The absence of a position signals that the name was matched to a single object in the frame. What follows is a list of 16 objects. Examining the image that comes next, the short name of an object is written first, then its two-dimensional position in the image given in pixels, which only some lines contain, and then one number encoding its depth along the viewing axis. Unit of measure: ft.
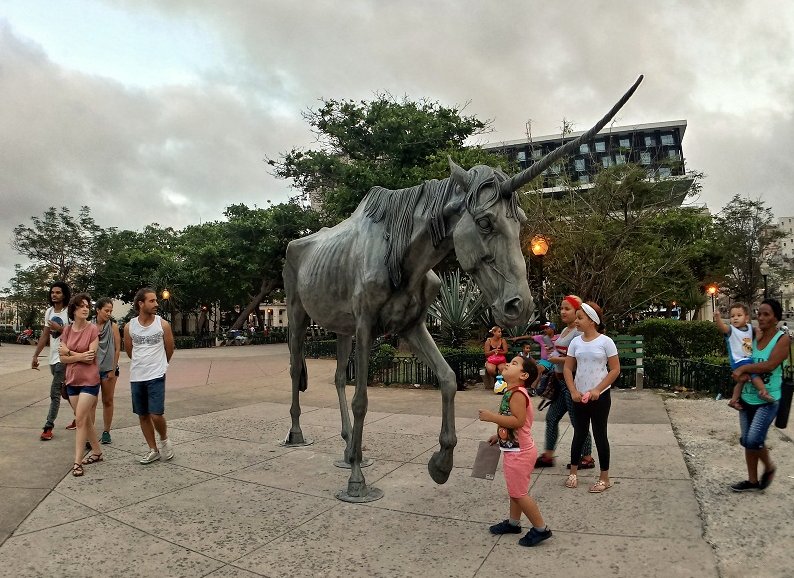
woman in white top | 13.98
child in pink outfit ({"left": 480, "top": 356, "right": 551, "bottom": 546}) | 10.63
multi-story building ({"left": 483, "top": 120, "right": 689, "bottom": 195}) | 227.81
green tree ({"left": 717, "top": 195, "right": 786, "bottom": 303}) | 118.93
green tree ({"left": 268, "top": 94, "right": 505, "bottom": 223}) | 69.26
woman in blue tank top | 13.24
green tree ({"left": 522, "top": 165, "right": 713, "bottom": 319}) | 49.42
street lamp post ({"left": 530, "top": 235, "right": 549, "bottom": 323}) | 37.99
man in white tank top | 16.92
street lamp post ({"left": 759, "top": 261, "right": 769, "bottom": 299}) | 119.38
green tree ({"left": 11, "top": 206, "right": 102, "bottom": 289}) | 115.55
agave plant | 43.68
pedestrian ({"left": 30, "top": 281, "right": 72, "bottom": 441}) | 20.79
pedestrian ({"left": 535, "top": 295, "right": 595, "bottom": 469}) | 16.60
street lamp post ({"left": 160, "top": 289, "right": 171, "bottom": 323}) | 106.02
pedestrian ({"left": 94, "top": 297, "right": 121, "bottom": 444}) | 20.03
